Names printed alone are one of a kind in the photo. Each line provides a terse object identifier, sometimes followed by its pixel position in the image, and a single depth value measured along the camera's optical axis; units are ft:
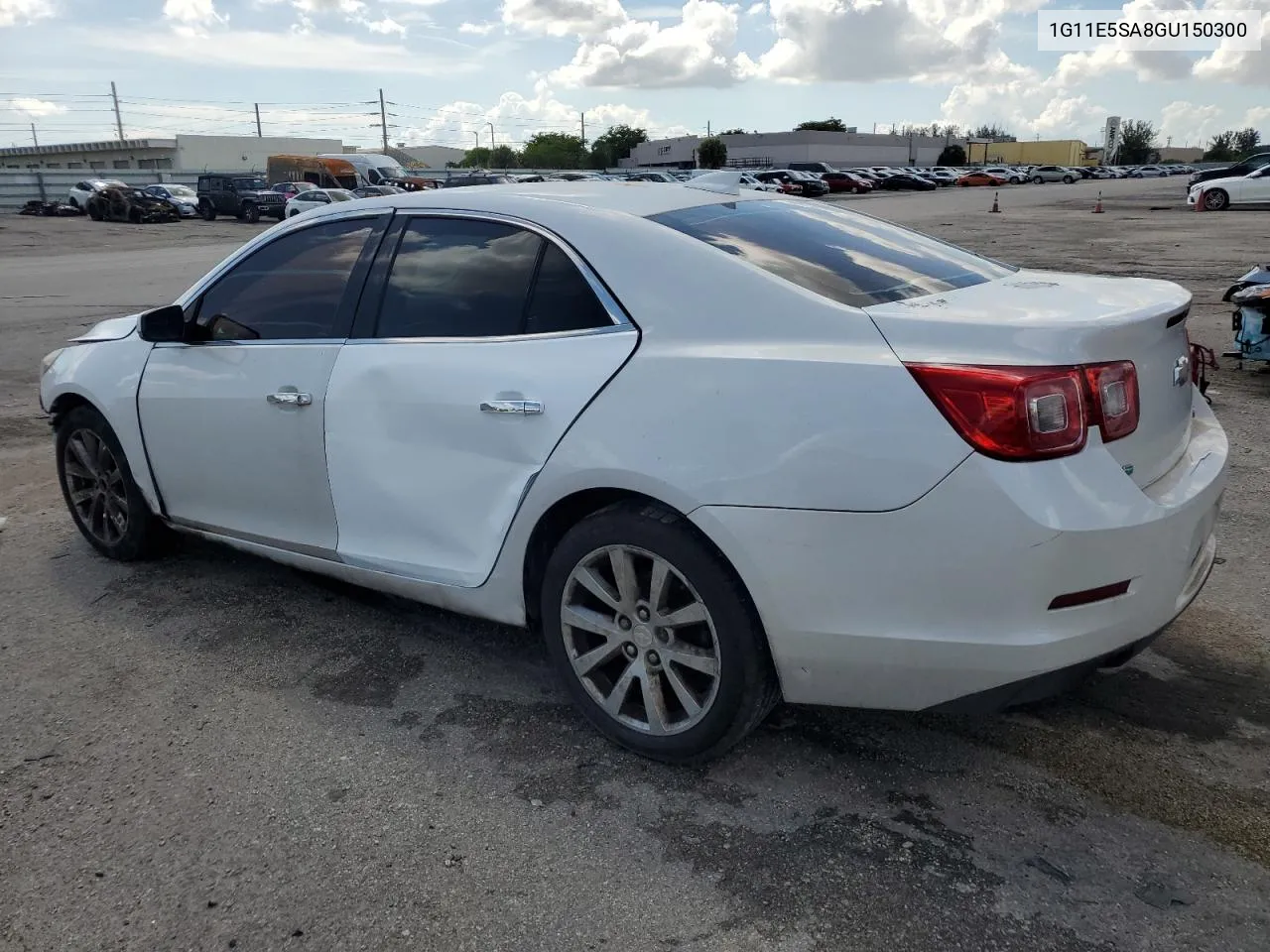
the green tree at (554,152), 401.90
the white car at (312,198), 107.14
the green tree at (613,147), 396.78
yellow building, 407.03
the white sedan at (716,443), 7.96
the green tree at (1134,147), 430.61
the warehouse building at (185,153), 320.09
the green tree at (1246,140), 431.84
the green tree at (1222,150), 413.39
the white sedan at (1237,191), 105.60
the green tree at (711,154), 306.55
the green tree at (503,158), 429.46
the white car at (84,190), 137.80
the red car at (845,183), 195.93
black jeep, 131.95
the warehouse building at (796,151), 347.77
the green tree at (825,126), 414.21
